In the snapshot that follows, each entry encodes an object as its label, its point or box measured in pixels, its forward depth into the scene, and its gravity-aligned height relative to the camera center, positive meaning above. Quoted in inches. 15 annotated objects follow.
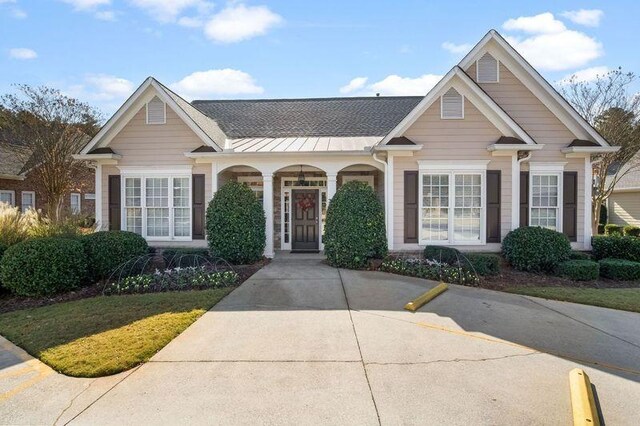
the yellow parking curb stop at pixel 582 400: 126.4 -73.5
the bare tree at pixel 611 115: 727.1 +181.5
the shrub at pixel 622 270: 378.0 -67.3
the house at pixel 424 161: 424.5 +53.3
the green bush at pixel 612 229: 868.6 -57.3
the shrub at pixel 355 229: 384.5 -25.4
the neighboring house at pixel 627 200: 905.5 +13.4
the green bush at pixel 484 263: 369.2 -59.2
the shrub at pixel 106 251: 352.2 -46.0
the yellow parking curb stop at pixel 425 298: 259.1 -70.7
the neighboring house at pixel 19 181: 769.6 +52.9
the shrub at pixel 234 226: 407.5 -23.7
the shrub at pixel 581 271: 373.1 -67.1
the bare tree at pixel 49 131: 723.4 +153.0
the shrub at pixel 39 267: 307.1 -52.9
